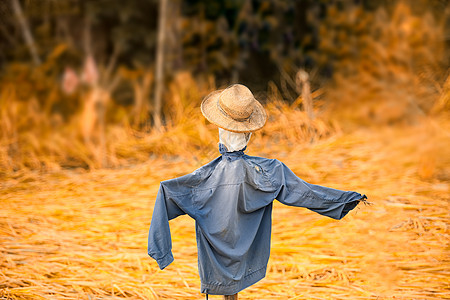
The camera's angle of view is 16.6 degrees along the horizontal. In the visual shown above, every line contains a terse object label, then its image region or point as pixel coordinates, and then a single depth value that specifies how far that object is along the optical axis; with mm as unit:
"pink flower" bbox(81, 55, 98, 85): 17636
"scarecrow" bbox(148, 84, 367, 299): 7700
